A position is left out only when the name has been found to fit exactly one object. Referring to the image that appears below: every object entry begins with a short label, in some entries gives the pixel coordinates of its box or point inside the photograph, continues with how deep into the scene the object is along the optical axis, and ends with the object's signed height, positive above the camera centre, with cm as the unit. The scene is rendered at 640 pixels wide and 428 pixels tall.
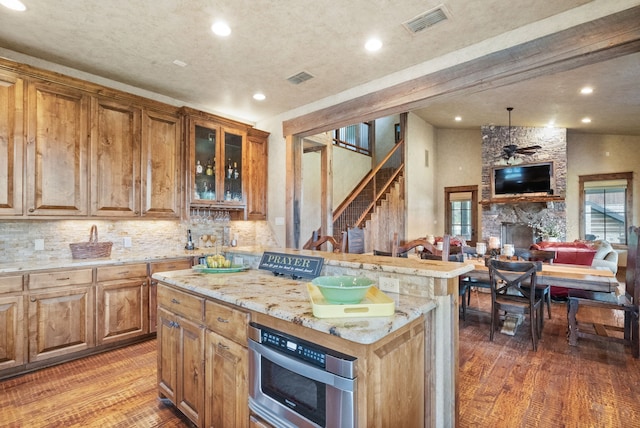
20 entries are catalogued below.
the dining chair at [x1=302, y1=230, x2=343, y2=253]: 395 -31
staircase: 647 +17
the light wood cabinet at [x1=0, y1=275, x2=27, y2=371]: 266 -86
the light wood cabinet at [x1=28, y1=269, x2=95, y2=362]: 280 -85
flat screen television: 800 +95
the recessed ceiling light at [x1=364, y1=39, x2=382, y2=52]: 295 +162
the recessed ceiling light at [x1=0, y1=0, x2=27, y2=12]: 240 +164
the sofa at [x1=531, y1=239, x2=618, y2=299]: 479 -65
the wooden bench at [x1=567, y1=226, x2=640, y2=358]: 313 -93
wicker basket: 326 -31
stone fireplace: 795 +65
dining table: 325 -65
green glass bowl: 137 -32
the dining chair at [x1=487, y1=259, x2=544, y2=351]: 334 -89
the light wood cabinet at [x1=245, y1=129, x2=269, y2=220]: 485 +70
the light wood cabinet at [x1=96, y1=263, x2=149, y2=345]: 316 -85
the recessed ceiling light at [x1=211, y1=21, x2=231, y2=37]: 270 +164
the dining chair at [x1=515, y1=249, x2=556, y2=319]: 431 -53
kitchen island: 126 -58
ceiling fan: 696 +141
